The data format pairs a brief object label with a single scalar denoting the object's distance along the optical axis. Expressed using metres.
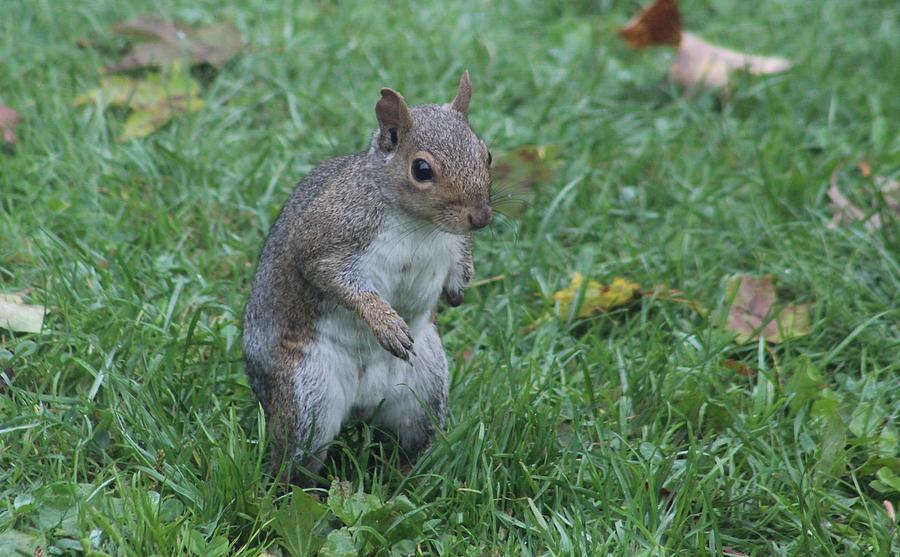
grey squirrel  5.96
